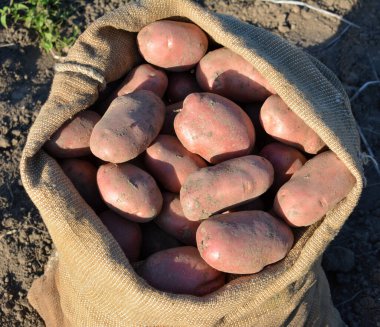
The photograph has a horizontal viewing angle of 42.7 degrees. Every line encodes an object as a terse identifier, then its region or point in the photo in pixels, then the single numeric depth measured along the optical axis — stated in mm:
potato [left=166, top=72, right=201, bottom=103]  616
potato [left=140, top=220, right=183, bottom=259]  532
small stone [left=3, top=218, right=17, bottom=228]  740
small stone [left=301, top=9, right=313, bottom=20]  965
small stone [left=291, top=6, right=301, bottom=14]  970
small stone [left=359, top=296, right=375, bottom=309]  698
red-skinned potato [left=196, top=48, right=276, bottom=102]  568
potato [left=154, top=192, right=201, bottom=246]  523
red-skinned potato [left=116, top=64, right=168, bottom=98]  580
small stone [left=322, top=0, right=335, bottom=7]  979
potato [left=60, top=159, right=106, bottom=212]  533
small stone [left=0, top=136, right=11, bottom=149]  804
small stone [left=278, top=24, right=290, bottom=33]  948
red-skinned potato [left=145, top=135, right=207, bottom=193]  531
